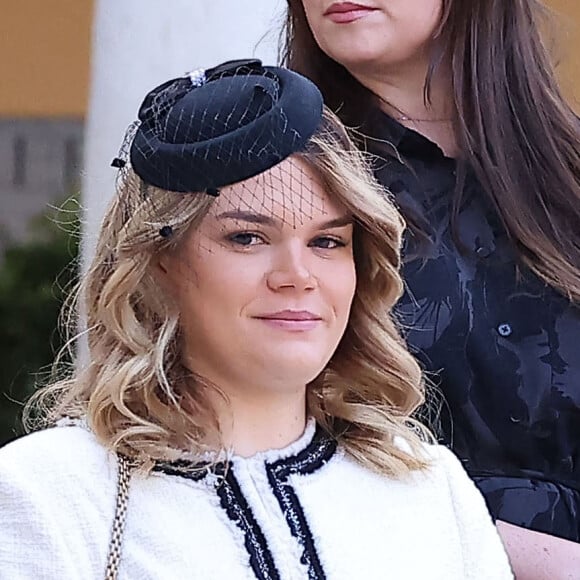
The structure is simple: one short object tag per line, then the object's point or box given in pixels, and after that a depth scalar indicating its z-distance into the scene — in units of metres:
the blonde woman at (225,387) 7.12
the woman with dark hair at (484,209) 7.44
